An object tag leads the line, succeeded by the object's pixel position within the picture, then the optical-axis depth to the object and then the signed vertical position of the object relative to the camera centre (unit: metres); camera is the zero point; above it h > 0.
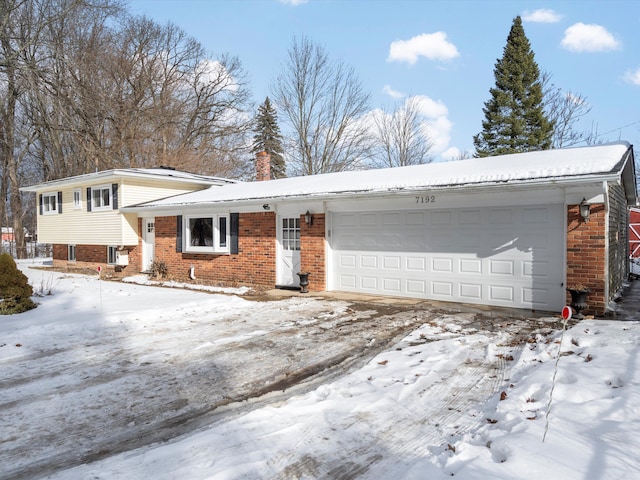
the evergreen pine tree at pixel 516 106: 26.70 +8.39
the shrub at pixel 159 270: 14.06 -1.15
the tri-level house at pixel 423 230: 7.61 +0.11
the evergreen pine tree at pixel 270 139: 33.34 +8.03
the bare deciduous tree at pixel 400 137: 30.58 +7.35
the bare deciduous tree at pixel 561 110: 27.75 +8.42
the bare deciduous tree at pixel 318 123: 27.63 +7.66
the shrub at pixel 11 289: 7.66 -0.96
